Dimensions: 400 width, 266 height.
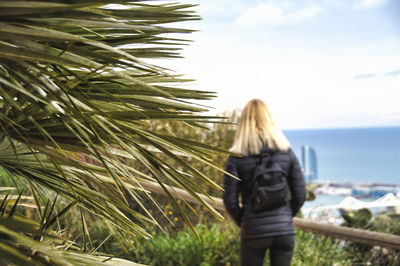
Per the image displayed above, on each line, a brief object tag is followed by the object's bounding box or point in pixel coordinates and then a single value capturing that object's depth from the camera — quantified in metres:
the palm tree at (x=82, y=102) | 0.88
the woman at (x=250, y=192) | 3.10
